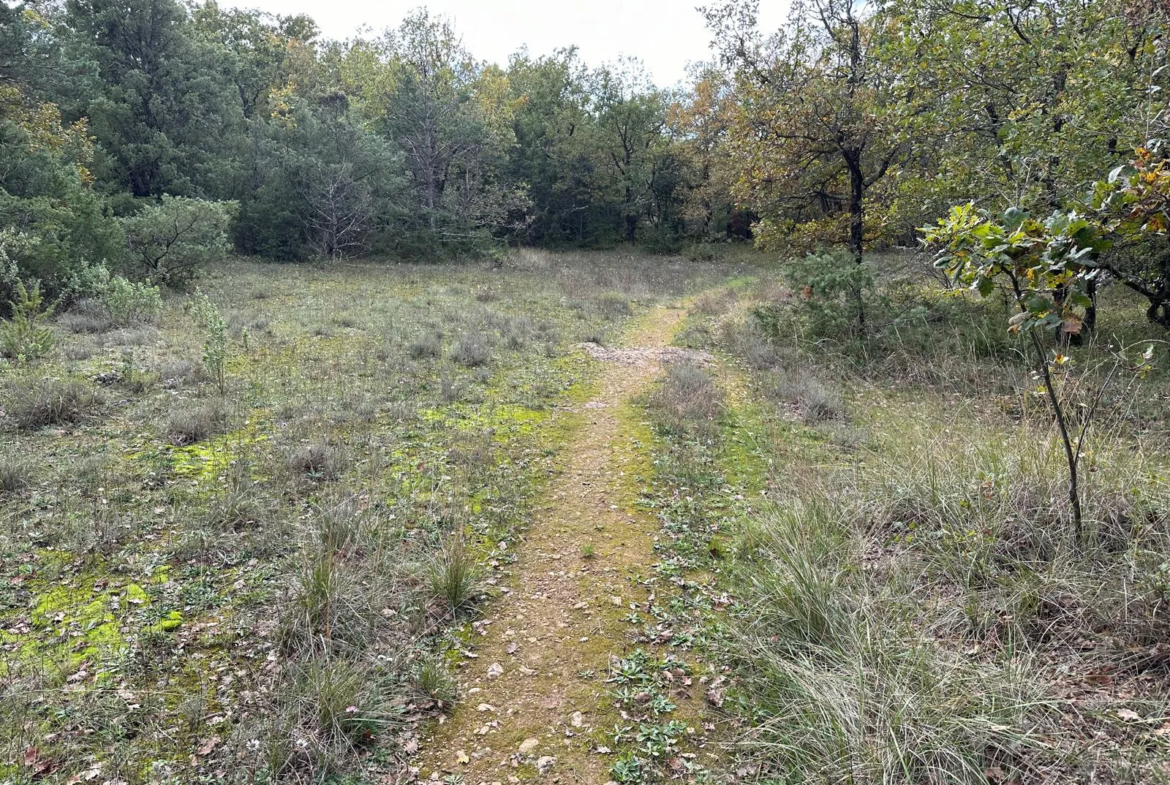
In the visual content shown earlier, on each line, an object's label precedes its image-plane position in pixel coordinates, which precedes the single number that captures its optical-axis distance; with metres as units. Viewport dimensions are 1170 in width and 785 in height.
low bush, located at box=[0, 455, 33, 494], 5.03
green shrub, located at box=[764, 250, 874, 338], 11.41
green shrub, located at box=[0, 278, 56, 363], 8.35
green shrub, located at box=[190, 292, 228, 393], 8.11
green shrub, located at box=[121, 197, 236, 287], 15.68
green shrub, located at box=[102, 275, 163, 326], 11.70
